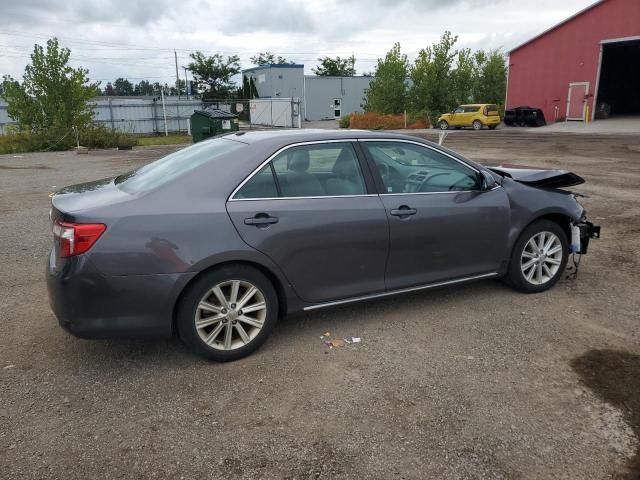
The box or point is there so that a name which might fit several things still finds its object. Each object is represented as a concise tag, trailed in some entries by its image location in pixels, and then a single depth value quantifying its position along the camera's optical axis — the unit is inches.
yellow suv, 1349.4
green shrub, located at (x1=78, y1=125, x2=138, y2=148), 924.0
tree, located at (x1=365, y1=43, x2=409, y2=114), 1663.4
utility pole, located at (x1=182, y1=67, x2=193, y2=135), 1552.3
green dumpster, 811.4
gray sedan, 129.6
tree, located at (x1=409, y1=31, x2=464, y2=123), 1636.3
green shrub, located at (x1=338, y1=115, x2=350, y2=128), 1526.5
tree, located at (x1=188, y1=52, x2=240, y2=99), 2372.0
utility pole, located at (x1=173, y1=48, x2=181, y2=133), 2832.7
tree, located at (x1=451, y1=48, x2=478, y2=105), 1646.2
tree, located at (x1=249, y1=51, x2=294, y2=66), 3283.5
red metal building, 1242.6
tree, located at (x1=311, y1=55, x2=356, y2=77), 3093.0
